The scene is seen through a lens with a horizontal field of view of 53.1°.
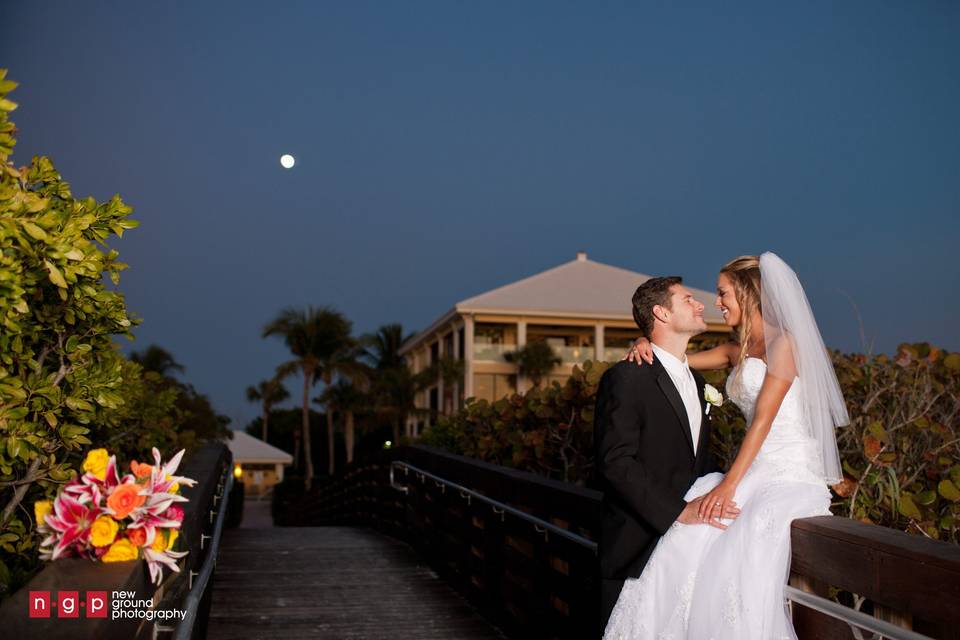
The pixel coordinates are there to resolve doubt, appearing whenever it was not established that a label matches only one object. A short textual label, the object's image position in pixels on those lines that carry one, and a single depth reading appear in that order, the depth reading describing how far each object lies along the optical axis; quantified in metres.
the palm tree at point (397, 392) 48.38
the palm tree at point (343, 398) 54.00
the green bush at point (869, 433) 4.61
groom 3.44
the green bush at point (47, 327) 2.59
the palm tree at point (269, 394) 55.75
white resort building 40.50
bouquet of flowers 2.44
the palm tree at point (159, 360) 47.50
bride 3.05
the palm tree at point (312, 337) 52.94
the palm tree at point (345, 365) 52.91
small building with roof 59.00
